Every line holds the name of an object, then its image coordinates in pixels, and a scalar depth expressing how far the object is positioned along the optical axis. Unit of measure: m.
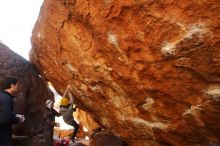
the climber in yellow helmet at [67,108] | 3.92
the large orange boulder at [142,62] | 2.52
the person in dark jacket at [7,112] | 2.81
